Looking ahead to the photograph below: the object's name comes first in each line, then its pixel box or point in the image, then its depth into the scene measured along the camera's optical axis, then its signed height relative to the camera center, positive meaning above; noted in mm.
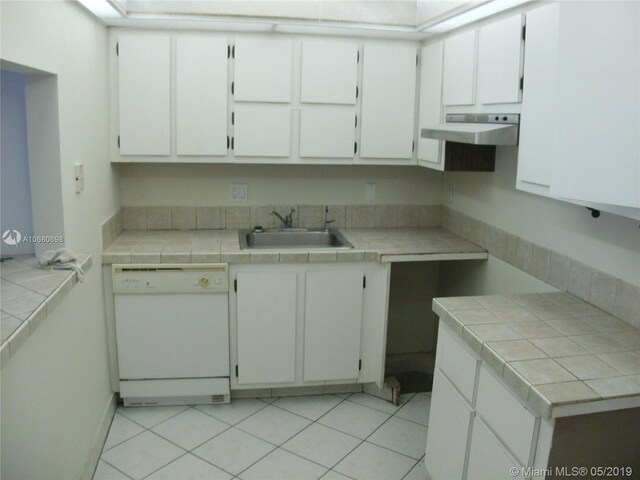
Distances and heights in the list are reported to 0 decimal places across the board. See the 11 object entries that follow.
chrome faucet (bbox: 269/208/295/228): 3537 -450
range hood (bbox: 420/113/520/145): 2246 +95
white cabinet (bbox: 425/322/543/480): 1733 -933
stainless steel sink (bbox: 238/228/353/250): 3477 -563
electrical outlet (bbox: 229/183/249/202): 3506 -284
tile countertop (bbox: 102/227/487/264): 2928 -551
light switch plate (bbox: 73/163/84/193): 2369 -141
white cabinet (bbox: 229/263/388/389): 3033 -966
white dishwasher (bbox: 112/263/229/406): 2934 -998
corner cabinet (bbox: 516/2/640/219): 1590 +157
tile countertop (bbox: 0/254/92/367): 1495 -487
